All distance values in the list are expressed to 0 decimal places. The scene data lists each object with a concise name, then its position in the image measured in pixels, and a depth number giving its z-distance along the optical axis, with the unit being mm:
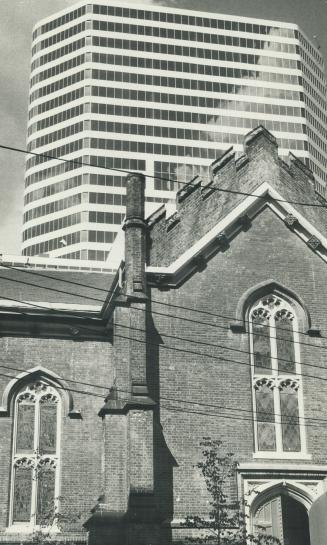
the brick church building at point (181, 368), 20734
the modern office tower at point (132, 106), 103875
